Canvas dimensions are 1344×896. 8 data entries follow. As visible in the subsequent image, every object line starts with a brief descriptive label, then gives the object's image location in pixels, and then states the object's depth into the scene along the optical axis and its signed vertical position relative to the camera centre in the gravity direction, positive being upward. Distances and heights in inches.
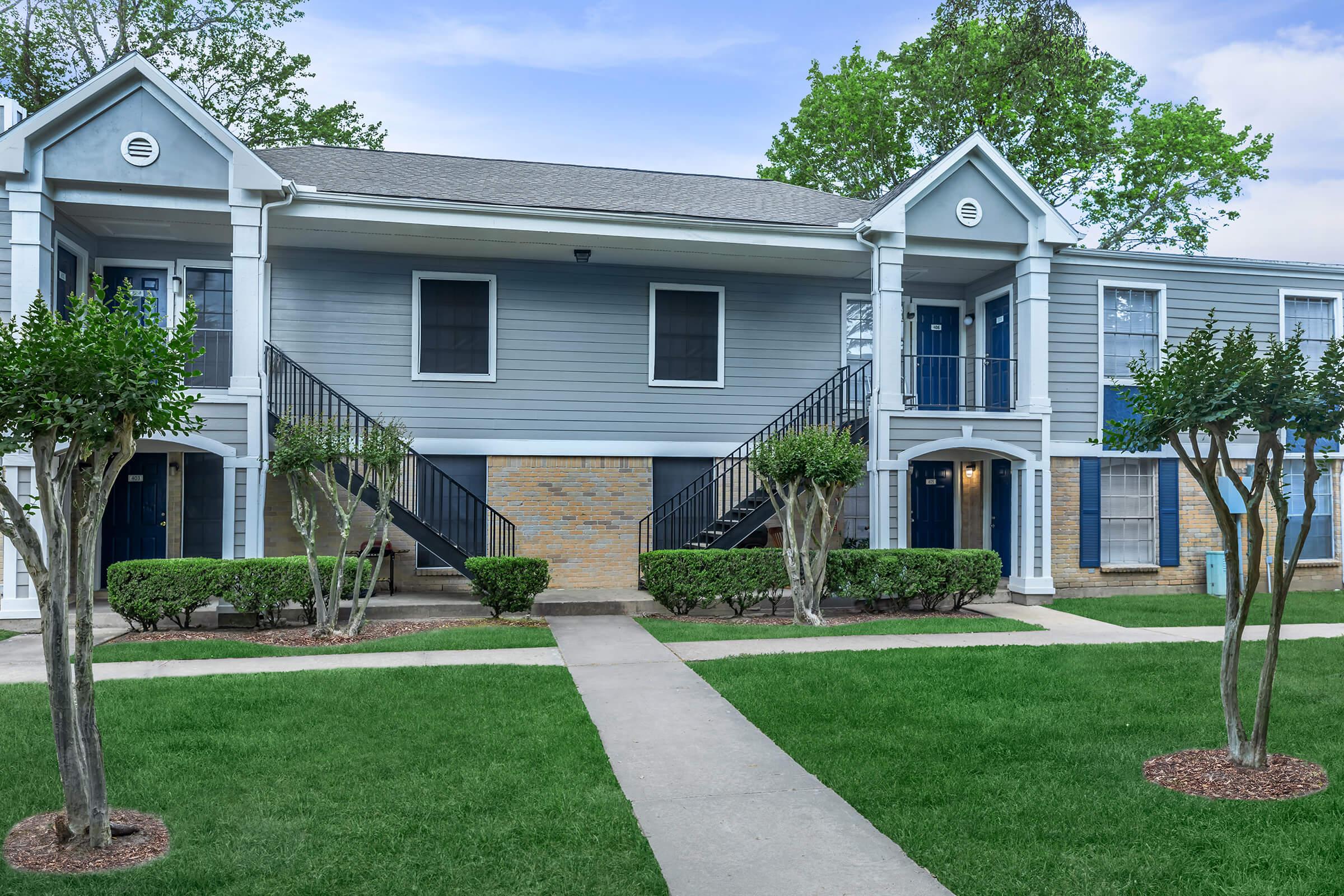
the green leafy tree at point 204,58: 777.6 +368.4
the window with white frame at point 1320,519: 575.5 -28.5
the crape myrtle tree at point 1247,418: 206.2 +13.0
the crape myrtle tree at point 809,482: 422.3 -4.7
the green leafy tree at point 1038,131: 965.8 +373.6
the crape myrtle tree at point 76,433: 159.6 +6.6
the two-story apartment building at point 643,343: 467.8 +75.5
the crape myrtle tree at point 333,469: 383.9 +0.6
